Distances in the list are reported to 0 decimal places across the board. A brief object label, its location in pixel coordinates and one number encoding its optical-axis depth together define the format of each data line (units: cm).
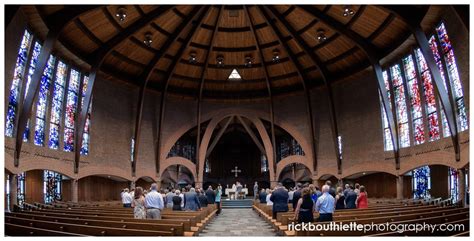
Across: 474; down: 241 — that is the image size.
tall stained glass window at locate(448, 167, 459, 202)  2252
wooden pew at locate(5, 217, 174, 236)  786
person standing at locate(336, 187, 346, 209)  1377
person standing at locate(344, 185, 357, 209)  1395
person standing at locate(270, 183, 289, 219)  1326
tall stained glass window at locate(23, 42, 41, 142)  2031
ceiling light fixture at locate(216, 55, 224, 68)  2744
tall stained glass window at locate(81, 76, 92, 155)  2569
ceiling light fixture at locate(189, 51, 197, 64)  2595
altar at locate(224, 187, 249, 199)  3130
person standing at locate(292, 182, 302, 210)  1292
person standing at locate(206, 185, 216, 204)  2131
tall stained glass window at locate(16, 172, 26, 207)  2216
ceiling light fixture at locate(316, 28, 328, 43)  2305
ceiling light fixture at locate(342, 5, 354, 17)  1998
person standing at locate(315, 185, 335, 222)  943
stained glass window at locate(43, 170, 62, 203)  2481
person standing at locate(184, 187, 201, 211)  1536
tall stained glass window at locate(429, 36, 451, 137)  2073
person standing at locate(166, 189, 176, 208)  1667
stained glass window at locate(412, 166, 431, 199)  2536
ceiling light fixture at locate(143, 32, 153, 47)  2292
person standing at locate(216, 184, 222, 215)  2230
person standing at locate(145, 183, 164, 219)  1097
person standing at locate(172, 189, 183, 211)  1501
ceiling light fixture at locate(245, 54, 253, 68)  2740
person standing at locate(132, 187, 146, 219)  1096
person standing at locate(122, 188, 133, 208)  1742
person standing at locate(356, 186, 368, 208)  1395
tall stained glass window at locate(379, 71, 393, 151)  2578
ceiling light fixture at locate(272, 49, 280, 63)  2652
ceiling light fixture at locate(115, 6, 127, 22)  1917
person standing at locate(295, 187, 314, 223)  954
